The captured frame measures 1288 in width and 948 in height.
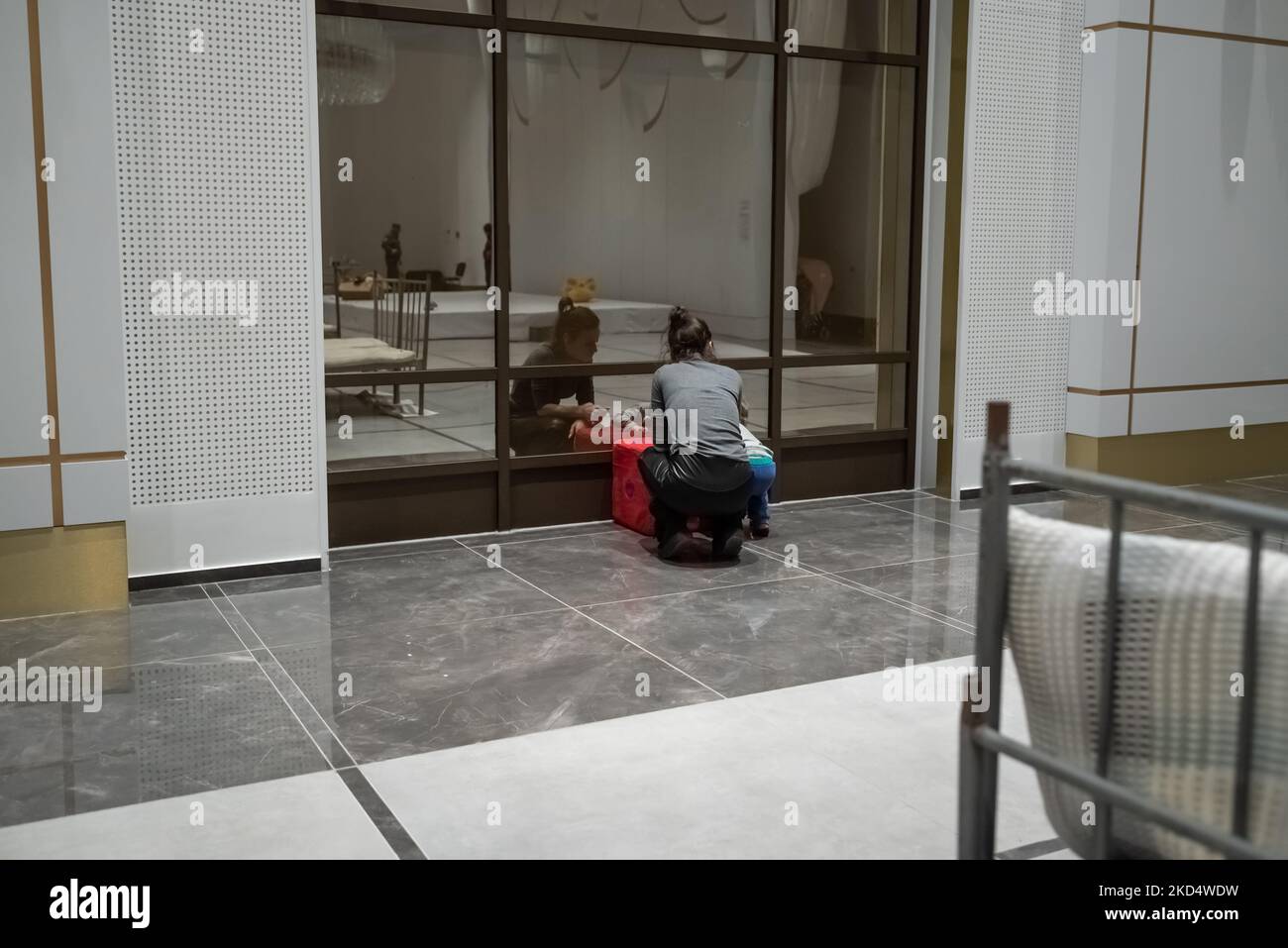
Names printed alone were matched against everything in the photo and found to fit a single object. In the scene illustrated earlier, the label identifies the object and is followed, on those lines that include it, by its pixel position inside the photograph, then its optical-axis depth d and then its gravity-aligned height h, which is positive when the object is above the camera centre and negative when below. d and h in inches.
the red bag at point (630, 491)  293.0 -49.1
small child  283.4 -45.0
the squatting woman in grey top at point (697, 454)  261.9 -36.1
